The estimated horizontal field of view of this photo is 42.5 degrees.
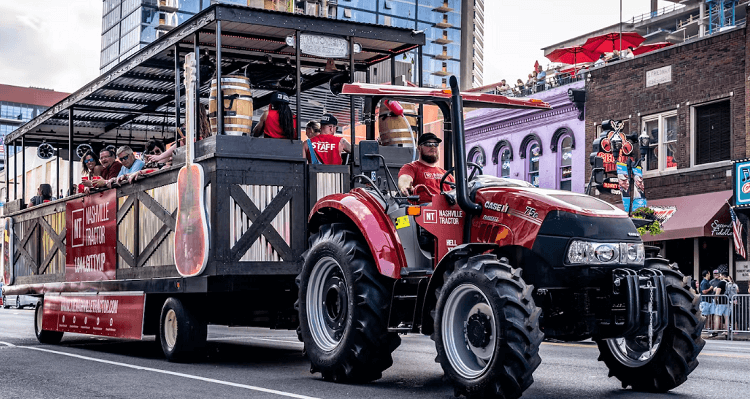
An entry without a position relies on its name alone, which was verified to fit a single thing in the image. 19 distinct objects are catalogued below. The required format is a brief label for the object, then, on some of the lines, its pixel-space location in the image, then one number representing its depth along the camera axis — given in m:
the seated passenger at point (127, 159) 13.23
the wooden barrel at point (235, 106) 10.80
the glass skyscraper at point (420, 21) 113.06
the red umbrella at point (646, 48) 33.62
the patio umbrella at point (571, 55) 36.00
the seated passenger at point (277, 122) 10.95
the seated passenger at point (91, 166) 15.00
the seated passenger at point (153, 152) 12.49
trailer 10.45
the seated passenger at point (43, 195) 16.77
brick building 26.67
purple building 31.97
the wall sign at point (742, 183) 25.89
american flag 26.05
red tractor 6.88
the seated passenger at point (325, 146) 11.09
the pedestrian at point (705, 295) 21.86
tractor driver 8.68
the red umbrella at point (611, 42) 35.28
